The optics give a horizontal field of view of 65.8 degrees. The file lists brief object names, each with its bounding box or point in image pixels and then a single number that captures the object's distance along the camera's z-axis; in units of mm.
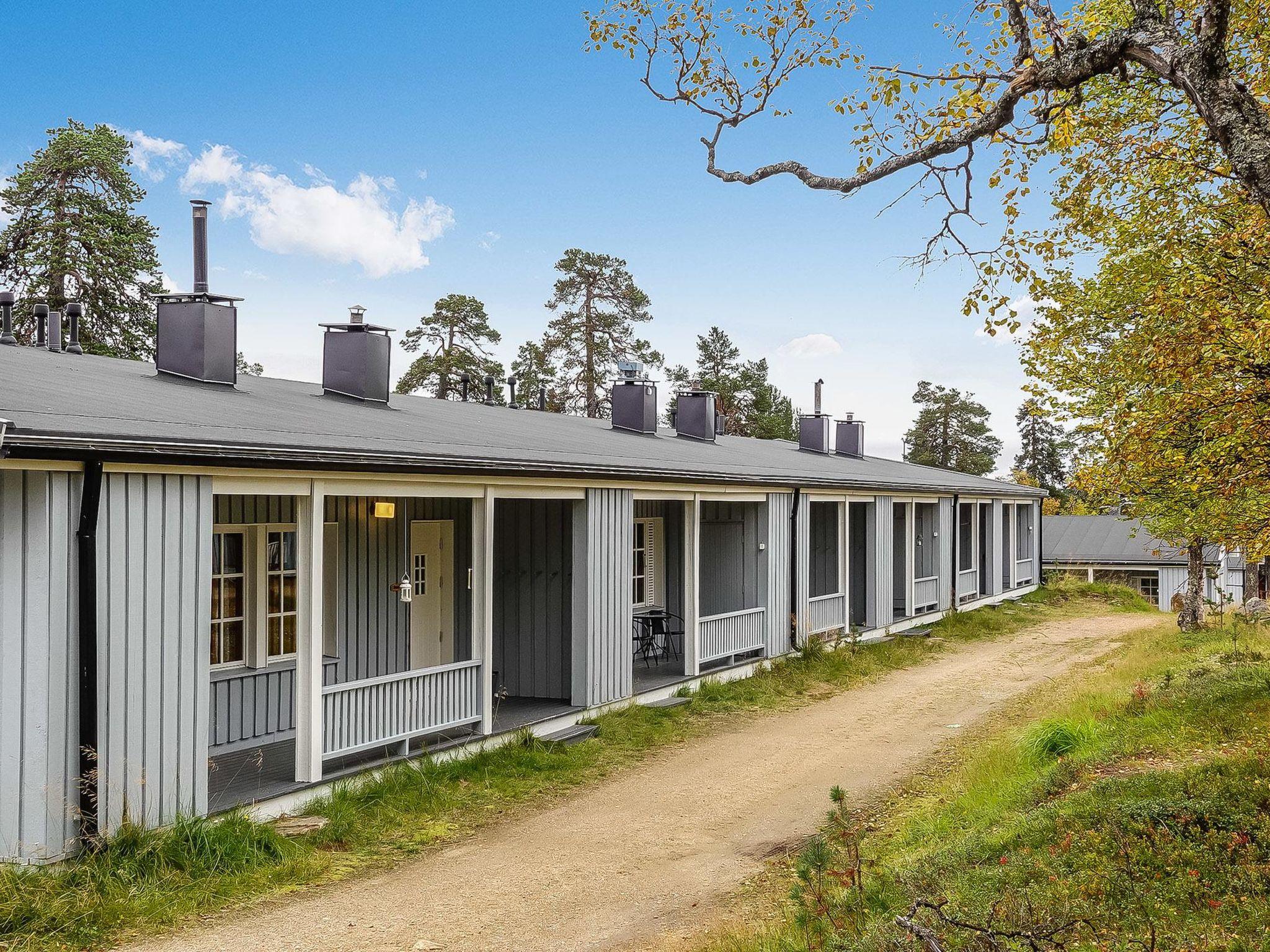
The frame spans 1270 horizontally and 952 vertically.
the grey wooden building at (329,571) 5941
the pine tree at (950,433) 61250
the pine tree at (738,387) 49031
